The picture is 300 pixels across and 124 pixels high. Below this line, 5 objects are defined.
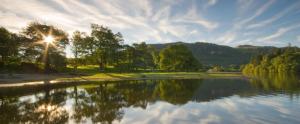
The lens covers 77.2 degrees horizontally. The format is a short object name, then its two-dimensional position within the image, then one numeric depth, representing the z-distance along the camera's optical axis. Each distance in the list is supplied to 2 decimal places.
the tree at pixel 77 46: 58.85
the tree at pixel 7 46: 44.00
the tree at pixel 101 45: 59.07
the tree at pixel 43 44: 51.13
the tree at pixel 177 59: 76.20
